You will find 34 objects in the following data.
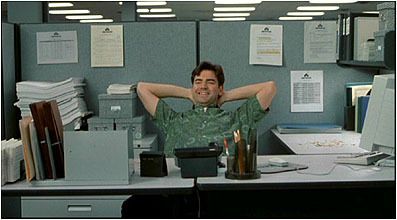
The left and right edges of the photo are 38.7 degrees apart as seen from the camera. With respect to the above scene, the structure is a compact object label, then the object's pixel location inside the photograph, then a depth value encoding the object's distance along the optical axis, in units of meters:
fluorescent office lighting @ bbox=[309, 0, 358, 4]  8.00
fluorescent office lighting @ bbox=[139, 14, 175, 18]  9.12
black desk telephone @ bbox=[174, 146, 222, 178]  1.88
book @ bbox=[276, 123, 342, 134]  3.04
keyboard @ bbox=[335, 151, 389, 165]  2.10
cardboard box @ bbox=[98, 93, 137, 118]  2.95
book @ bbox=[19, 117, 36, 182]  1.82
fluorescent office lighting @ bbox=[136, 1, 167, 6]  7.28
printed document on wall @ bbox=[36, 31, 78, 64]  3.07
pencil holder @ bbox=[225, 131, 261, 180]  1.84
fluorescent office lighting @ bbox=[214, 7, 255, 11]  8.78
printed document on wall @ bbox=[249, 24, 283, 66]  3.06
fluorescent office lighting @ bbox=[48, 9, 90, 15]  9.30
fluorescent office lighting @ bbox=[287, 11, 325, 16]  9.14
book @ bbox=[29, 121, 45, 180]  1.82
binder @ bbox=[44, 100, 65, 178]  1.85
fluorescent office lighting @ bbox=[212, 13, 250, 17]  9.50
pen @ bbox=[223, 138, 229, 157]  1.99
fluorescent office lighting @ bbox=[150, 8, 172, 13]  8.39
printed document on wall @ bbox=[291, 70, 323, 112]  3.12
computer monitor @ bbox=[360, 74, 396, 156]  1.96
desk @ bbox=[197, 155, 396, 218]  2.16
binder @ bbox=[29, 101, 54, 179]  1.82
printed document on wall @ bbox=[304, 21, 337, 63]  3.09
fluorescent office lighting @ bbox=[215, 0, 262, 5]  7.72
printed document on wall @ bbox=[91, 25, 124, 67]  3.05
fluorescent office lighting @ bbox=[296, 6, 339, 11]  8.81
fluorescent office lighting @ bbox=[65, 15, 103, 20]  10.09
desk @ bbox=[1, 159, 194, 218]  1.77
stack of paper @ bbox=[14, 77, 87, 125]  2.84
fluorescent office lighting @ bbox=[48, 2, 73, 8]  8.03
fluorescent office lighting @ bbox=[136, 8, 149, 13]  8.13
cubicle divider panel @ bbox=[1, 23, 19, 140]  2.91
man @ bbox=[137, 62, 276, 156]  2.53
